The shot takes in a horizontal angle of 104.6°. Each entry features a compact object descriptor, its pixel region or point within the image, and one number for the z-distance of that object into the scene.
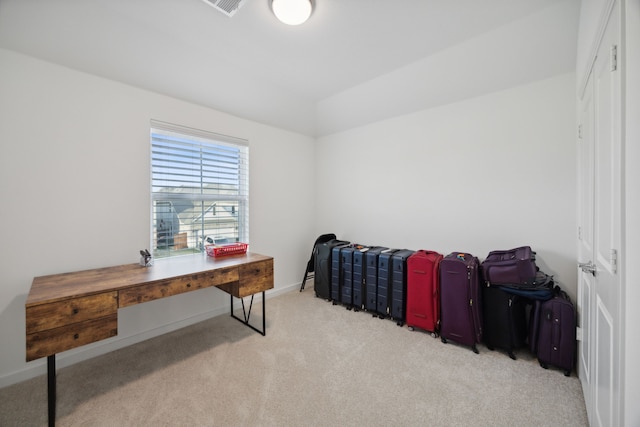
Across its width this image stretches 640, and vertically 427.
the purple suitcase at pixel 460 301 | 2.28
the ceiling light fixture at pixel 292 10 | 1.79
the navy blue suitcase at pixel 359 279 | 3.07
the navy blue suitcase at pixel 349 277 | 3.13
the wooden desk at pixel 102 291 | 1.47
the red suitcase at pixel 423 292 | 2.54
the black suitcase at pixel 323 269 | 3.42
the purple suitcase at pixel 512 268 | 2.03
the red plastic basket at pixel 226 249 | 2.66
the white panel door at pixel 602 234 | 1.01
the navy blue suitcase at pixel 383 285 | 2.86
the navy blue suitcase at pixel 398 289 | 2.75
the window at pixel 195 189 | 2.64
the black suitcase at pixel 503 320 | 2.19
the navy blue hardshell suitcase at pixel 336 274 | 3.30
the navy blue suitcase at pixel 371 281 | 2.97
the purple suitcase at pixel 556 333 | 1.92
